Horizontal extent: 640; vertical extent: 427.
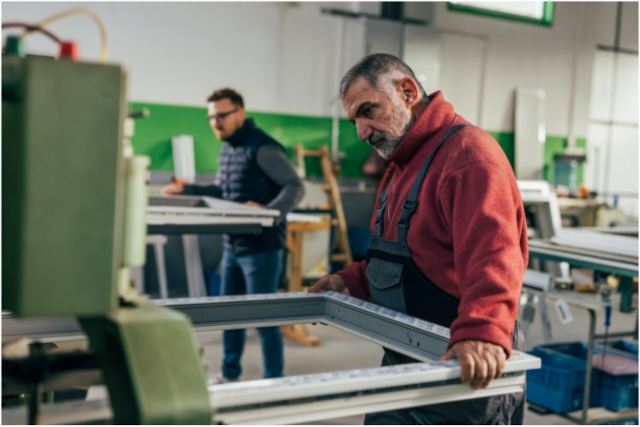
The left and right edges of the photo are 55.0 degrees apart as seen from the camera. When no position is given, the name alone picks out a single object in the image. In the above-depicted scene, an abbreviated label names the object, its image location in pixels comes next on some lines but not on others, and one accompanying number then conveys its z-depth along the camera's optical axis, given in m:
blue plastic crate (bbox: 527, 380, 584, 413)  3.21
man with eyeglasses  3.17
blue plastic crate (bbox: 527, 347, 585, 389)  3.18
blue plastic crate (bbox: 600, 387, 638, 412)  3.22
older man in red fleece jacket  1.14
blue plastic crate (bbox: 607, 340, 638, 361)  3.46
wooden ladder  5.86
